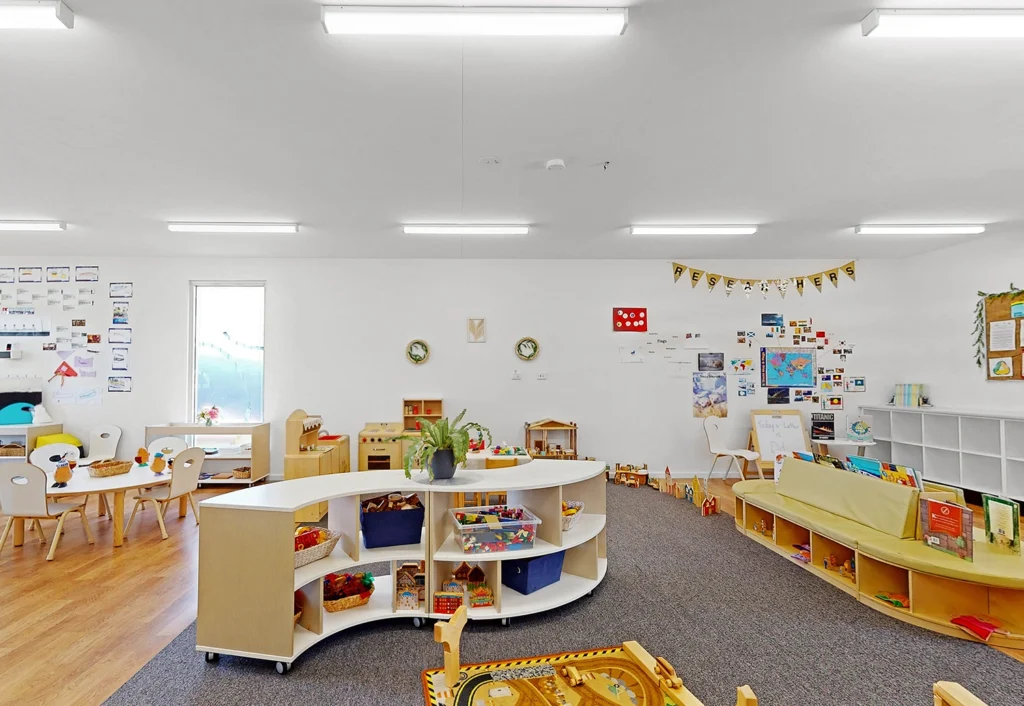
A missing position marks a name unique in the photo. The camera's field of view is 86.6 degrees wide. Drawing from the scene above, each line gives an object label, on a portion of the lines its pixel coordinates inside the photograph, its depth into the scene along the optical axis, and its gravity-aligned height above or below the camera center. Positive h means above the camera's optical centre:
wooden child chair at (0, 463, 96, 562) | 4.19 -0.92
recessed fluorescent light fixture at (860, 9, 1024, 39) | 2.32 +1.49
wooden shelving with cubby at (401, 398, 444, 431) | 7.06 -0.49
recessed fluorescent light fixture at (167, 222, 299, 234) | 5.53 +1.50
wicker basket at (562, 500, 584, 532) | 3.36 -0.93
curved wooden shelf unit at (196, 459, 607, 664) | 2.56 -0.98
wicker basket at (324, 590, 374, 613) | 2.97 -1.27
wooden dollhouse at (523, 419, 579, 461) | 6.94 -0.87
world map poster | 7.34 +0.00
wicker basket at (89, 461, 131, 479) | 4.66 -0.81
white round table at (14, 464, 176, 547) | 4.31 -0.90
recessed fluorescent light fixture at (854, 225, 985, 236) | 5.68 +1.44
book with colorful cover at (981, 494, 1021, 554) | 3.16 -0.95
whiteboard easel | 7.03 -0.87
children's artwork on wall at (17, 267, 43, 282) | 6.95 +1.31
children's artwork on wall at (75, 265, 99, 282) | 6.98 +1.31
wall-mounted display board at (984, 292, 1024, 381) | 5.81 +0.40
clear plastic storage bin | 3.05 -0.92
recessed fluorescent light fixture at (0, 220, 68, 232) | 5.43 +1.52
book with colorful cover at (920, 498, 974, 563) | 3.04 -0.94
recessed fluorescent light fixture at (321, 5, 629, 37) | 2.29 +1.50
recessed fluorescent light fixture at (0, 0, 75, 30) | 2.23 +1.52
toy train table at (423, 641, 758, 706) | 1.79 -1.09
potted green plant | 3.10 -0.45
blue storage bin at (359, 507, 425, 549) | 3.05 -0.88
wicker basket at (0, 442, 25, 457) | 6.44 -0.87
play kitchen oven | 6.32 -0.91
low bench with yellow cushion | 2.94 -1.10
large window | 7.18 +0.33
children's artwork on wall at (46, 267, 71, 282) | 6.96 +1.31
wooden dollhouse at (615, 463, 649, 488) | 6.75 -1.34
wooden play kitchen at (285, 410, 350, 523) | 5.47 -0.83
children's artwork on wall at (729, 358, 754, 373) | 7.34 +0.05
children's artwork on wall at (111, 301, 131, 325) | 7.01 +0.80
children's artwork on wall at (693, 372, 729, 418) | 7.30 -0.35
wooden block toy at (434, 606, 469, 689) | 1.59 -0.81
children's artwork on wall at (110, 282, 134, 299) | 7.02 +1.11
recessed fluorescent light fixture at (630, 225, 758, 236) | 5.66 +1.46
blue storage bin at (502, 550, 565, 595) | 3.20 -1.21
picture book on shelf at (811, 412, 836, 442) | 7.26 -0.77
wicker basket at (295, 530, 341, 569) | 2.76 -0.94
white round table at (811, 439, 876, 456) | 6.72 -0.97
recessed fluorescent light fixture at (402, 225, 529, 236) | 5.63 +1.48
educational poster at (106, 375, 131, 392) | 6.98 -0.11
